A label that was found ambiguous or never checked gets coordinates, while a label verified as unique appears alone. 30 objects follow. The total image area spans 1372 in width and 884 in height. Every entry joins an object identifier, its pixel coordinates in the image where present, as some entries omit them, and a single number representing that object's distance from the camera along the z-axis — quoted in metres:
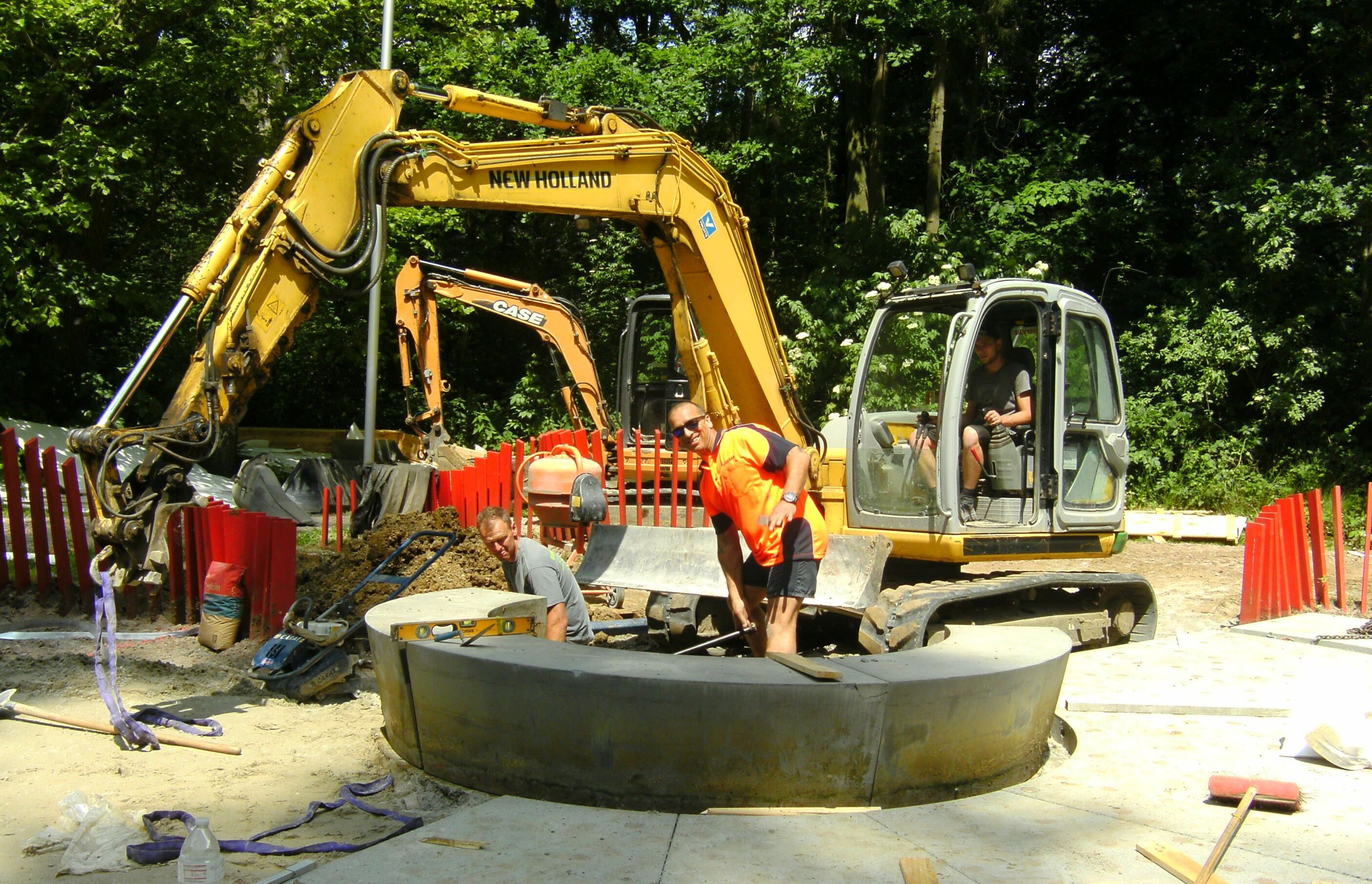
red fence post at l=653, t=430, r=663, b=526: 9.98
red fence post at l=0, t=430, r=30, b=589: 7.89
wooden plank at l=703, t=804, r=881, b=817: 4.08
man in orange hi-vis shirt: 5.57
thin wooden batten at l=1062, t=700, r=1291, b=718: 5.45
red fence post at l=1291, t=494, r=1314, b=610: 8.66
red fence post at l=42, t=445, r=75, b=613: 7.95
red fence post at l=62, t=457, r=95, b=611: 7.91
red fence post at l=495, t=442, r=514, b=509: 10.39
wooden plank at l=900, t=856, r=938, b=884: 3.39
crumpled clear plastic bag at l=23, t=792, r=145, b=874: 3.65
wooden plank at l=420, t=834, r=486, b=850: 3.67
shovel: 5.04
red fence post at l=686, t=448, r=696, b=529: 10.52
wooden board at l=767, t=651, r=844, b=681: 4.20
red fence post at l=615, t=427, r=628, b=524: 10.04
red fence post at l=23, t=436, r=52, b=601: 8.00
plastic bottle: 3.44
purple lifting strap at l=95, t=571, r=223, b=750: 4.91
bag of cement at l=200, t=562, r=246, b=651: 7.38
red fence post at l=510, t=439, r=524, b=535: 10.16
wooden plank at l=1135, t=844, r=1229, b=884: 3.48
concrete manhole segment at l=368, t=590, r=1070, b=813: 4.08
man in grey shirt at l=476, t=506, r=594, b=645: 5.94
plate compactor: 6.11
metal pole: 14.20
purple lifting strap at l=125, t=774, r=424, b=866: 3.71
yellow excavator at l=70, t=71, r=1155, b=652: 6.26
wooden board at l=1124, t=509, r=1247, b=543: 14.16
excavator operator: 7.00
